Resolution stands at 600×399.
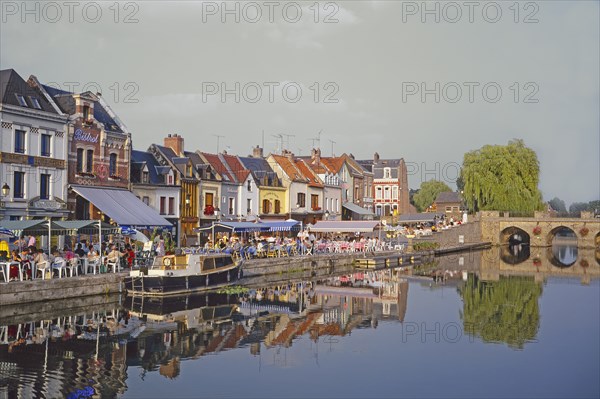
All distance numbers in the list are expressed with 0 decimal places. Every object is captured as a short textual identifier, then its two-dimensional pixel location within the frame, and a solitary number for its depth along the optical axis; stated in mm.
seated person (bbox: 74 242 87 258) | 30231
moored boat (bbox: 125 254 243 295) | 28594
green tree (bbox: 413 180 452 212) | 111812
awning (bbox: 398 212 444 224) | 77750
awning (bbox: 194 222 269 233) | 40594
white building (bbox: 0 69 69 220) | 32969
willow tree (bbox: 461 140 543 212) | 73562
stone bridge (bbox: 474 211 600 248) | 74125
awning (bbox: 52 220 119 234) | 28312
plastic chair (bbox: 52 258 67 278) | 26547
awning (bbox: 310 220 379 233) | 51062
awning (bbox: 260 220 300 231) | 45312
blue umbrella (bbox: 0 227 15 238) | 26312
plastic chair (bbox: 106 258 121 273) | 30142
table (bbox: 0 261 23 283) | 24375
